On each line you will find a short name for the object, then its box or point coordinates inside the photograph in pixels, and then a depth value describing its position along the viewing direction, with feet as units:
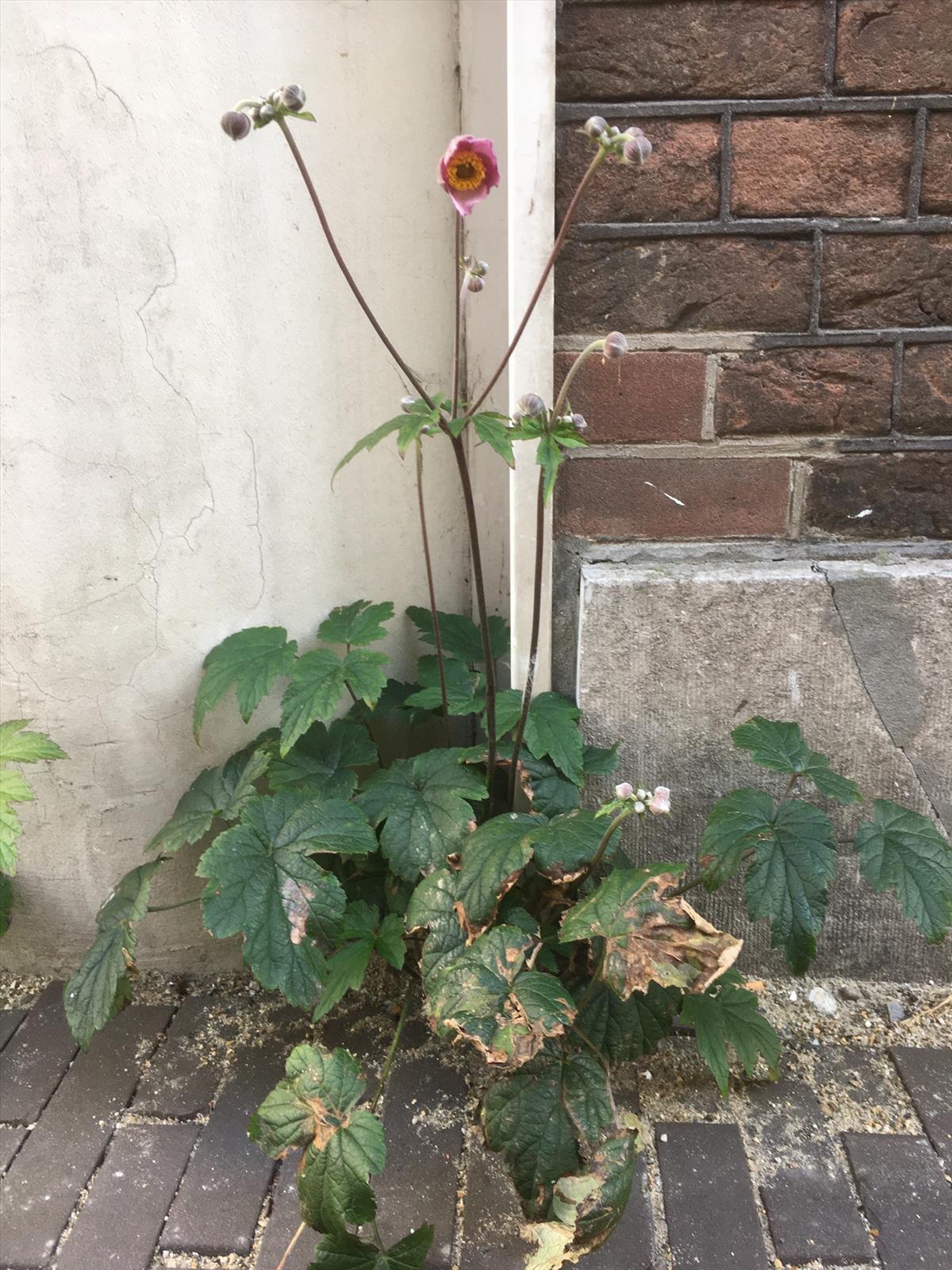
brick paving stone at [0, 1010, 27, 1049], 5.48
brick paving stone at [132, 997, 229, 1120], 4.90
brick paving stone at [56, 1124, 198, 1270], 4.16
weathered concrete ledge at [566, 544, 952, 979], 5.03
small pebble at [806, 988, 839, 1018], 5.43
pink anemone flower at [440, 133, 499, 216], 3.84
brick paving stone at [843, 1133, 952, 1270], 4.05
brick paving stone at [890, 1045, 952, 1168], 4.63
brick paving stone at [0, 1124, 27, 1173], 4.66
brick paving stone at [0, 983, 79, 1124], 4.99
